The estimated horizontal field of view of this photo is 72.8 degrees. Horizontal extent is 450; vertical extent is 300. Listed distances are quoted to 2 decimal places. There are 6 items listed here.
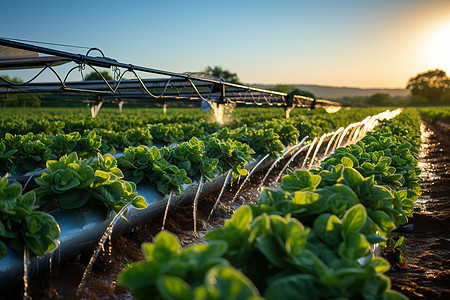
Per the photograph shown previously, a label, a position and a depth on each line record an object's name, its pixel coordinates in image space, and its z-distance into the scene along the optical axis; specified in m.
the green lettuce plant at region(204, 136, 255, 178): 4.30
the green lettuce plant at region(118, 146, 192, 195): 3.32
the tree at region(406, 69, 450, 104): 88.03
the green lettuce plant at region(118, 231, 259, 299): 0.82
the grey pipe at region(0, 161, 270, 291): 1.96
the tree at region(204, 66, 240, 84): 79.81
